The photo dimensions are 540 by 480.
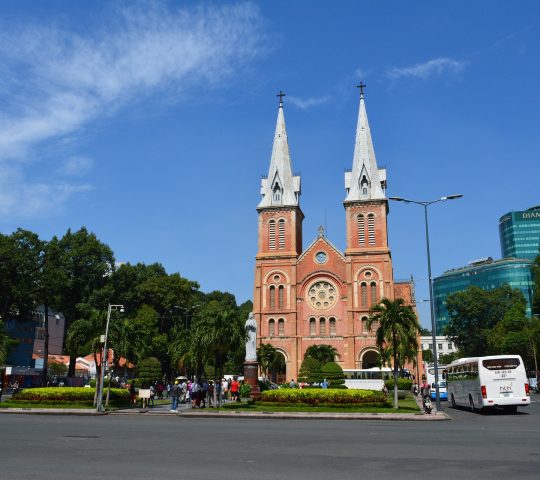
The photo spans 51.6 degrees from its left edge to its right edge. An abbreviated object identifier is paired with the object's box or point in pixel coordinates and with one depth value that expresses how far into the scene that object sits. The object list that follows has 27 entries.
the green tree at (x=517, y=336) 63.28
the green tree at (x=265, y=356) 59.66
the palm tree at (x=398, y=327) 30.55
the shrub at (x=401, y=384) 47.46
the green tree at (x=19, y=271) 56.81
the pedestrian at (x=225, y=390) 38.75
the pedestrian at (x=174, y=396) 28.53
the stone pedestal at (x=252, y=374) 34.33
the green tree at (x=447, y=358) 125.78
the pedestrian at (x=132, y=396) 33.16
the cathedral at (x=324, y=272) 66.19
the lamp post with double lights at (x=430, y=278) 29.97
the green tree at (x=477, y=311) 95.06
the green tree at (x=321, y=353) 62.56
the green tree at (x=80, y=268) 60.81
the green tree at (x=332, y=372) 53.84
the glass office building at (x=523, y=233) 156.05
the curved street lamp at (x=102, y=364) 27.62
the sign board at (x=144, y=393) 30.80
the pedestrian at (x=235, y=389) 35.03
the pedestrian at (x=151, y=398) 34.18
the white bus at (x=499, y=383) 26.03
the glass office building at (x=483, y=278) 136.00
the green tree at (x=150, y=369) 56.25
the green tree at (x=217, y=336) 30.53
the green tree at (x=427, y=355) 141.12
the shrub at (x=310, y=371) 55.49
